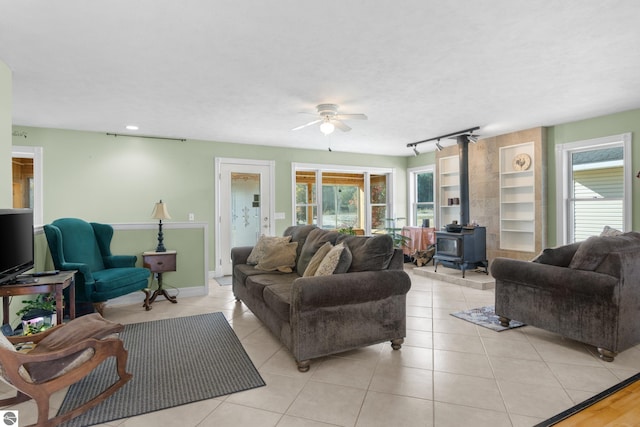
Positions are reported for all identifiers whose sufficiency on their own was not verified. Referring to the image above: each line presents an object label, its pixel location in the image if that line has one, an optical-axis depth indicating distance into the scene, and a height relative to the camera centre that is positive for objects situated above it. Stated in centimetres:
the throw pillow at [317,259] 307 -40
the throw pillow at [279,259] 388 -50
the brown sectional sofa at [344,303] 257 -70
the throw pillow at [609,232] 346 -19
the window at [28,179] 503 +53
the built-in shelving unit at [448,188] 694 +51
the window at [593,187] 466 +38
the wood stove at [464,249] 551 -57
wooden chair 184 -83
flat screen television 255 -22
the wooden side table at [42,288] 262 -56
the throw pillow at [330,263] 283 -40
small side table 443 -62
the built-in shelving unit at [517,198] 564 +26
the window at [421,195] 770 +42
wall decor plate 561 +84
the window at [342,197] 715 +36
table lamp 463 +1
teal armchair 356 -53
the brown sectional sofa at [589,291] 261 -62
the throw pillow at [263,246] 408 -38
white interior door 626 +17
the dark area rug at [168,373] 215 -115
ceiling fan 404 +115
